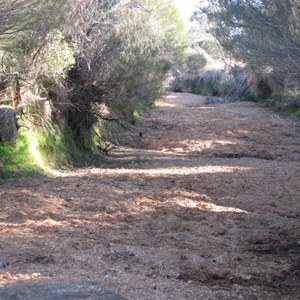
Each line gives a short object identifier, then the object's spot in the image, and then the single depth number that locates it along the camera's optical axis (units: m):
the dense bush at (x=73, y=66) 11.30
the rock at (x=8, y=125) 11.42
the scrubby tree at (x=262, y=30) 8.62
